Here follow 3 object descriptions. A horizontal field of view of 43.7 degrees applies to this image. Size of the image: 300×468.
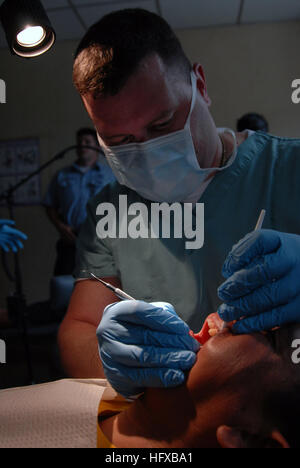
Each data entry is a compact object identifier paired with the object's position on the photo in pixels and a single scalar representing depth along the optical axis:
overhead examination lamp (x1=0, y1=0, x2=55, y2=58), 0.69
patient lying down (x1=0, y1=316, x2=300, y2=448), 0.62
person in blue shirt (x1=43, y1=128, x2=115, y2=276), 2.44
